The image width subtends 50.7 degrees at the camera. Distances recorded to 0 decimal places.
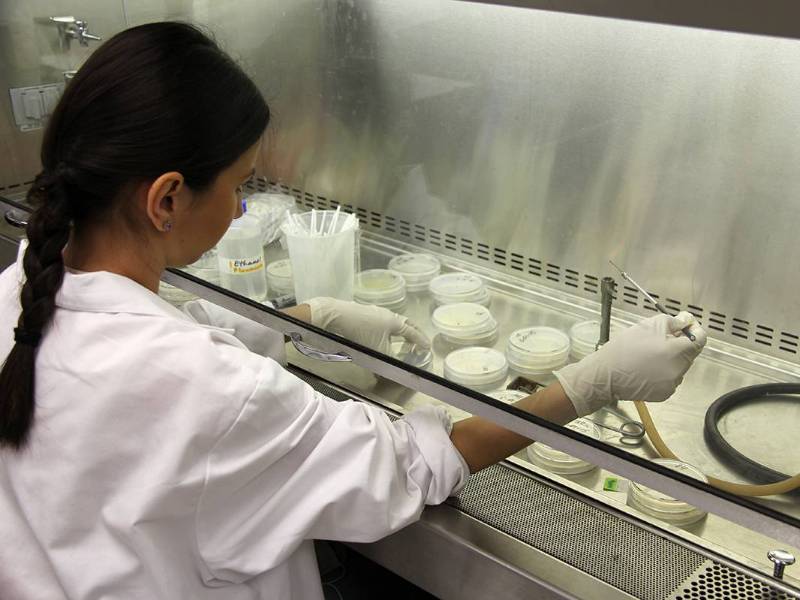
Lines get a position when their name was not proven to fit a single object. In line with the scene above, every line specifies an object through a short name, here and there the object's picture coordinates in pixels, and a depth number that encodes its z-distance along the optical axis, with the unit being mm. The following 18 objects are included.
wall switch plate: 2217
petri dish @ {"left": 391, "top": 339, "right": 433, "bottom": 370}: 1354
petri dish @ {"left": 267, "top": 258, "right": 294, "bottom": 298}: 1567
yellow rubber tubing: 1039
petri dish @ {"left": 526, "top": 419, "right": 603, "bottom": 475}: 1420
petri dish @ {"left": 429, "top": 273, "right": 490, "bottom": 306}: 1559
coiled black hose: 1076
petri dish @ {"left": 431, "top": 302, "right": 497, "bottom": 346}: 1424
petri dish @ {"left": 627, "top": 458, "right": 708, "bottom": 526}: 1304
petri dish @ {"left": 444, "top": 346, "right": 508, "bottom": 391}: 1294
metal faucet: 2029
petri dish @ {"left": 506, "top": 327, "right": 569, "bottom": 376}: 1317
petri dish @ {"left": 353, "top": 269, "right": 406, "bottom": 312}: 1493
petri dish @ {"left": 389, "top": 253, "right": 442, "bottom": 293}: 1597
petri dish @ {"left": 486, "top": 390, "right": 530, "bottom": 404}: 1252
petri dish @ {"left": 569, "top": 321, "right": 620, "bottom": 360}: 1322
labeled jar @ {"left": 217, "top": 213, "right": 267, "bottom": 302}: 1604
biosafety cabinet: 1199
